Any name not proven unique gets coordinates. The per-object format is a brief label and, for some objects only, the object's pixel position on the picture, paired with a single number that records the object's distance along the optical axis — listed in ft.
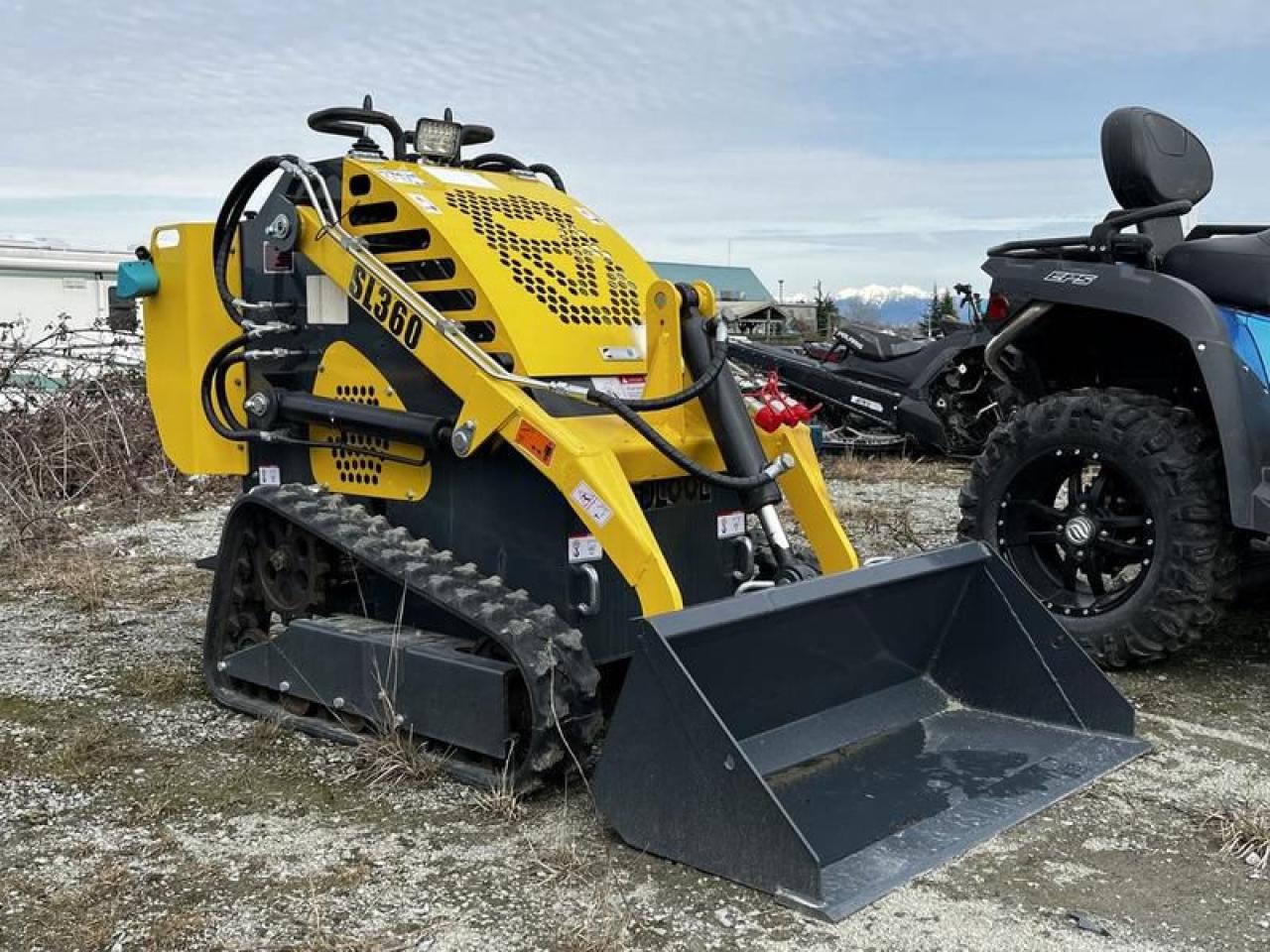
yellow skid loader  11.43
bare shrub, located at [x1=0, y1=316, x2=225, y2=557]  29.01
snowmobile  33.71
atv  15.67
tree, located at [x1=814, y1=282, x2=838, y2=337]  88.74
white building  50.90
